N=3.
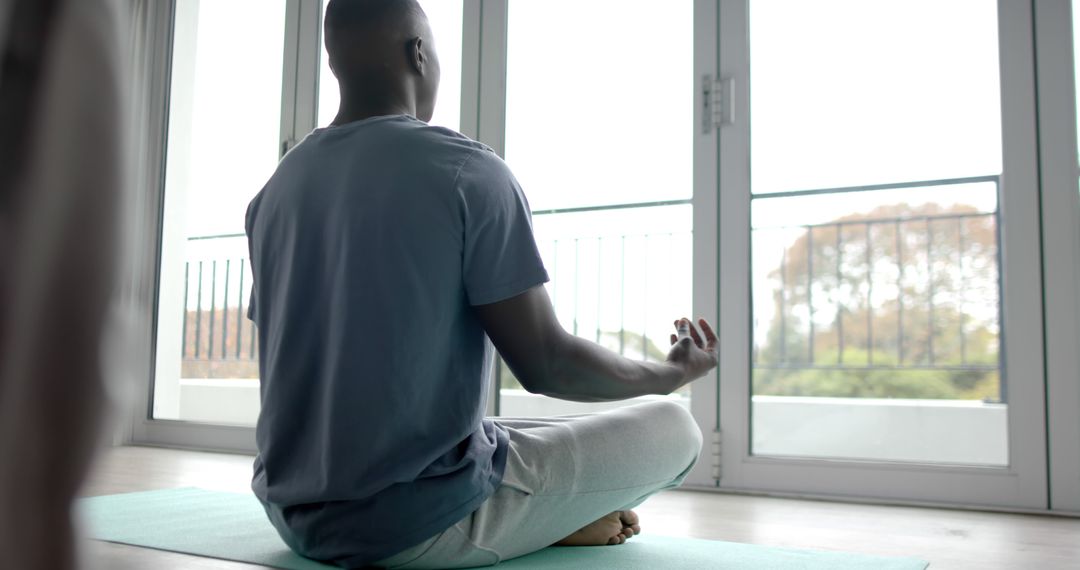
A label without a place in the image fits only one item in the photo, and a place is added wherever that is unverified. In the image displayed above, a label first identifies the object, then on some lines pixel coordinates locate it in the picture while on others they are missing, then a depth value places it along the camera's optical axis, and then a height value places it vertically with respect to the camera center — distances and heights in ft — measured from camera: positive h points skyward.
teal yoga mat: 4.87 -1.18
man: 4.00 +0.01
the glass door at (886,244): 7.86 +0.99
